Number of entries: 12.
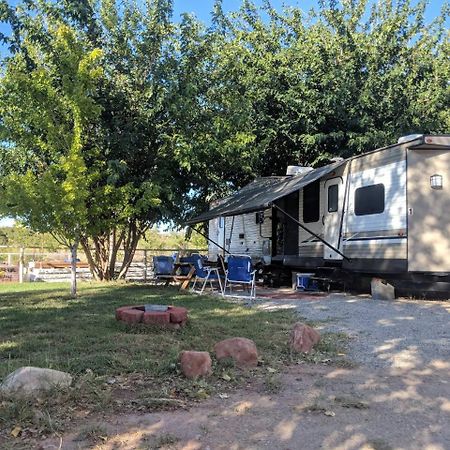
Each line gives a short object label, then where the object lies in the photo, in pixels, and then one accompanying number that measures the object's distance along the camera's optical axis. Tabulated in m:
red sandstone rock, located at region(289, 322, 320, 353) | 5.49
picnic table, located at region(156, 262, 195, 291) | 12.21
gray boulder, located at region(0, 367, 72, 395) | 3.75
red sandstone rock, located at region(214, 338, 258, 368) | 4.89
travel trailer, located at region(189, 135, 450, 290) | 9.48
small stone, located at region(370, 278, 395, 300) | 10.23
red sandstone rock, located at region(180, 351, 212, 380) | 4.42
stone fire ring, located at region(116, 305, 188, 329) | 6.28
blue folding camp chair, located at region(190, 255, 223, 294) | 11.52
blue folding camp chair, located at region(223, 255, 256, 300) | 10.82
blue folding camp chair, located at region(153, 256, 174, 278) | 13.23
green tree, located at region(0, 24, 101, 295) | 9.96
